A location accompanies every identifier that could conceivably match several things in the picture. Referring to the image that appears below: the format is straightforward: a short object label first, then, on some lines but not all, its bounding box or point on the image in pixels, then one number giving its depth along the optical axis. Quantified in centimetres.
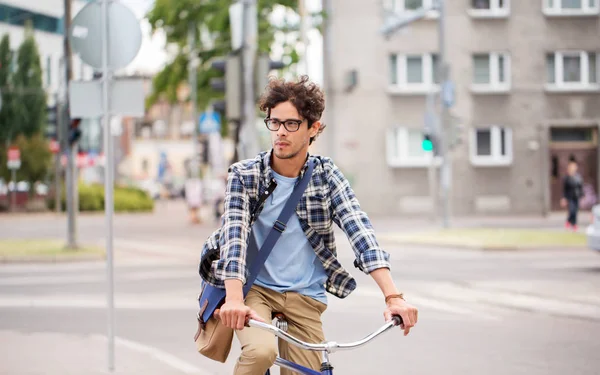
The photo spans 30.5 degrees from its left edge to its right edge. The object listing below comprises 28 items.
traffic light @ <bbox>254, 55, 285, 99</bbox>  1667
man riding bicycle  397
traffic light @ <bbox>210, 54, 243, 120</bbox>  1641
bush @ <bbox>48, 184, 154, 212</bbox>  4628
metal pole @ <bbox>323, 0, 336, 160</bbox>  3856
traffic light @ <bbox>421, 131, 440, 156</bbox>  2605
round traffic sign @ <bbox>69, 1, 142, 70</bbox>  786
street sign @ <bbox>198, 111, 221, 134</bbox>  3700
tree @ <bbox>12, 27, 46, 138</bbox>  5825
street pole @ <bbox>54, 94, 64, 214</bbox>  4174
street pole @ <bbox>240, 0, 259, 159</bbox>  1678
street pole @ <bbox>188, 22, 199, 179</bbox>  3216
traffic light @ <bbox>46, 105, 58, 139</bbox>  2434
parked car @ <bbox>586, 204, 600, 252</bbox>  1585
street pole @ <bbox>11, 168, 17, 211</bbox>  4660
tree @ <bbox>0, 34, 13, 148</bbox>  5766
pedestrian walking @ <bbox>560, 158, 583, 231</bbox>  2614
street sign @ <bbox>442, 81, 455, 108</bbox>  2632
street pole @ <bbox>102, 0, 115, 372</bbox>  757
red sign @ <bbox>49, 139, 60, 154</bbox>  4464
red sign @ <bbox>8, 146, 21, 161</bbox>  4559
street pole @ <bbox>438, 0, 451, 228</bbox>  2586
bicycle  357
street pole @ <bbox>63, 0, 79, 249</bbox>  2019
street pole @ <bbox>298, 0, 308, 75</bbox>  3142
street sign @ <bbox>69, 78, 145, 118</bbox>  798
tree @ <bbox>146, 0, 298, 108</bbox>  3039
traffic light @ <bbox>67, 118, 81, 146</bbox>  1983
